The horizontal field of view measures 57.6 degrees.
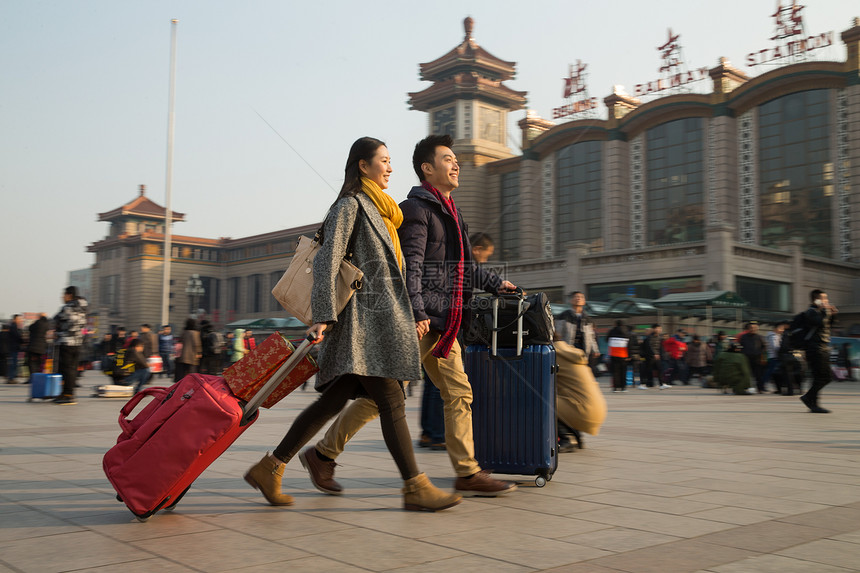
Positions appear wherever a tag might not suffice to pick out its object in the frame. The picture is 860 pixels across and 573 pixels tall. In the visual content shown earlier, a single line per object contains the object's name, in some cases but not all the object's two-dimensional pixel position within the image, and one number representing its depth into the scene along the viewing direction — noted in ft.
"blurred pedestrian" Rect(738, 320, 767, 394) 53.21
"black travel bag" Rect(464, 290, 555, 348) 14.58
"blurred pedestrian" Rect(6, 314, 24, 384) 56.85
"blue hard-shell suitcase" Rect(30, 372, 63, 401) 37.47
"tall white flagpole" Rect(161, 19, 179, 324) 76.18
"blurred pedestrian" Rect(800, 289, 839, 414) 31.53
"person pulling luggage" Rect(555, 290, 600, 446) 31.55
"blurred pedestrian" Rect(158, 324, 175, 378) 72.59
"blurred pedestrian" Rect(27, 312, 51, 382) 46.50
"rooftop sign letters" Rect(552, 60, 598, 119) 194.39
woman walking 11.73
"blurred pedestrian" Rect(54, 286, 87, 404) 33.96
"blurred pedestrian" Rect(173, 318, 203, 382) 42.39
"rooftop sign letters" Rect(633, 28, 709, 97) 169.17
